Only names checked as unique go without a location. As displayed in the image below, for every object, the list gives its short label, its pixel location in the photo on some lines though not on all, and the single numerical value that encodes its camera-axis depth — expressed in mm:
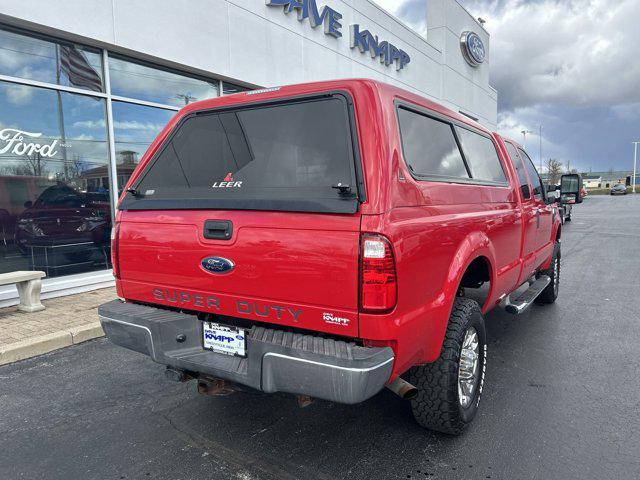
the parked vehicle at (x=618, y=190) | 56281
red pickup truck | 2205
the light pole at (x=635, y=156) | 72088
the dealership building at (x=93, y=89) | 6352
